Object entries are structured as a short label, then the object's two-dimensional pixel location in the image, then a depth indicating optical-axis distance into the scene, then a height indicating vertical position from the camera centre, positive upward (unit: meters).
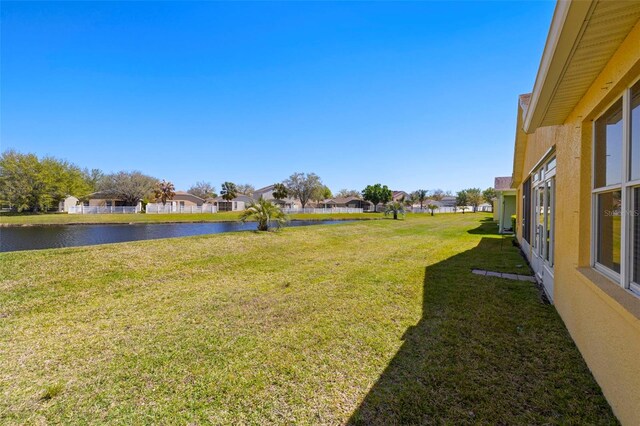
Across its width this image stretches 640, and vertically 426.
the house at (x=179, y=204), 46.38 +1.08
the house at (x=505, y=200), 15.64 +0.62
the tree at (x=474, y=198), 65.31 +2.73
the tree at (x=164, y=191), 50.55 +3.43
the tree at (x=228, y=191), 56.51 +3.85
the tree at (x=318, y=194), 59.41 +3.49
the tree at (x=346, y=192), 96.47 +6.23
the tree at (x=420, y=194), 75.66 +4.16
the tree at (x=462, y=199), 65.31 +2.52
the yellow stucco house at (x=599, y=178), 1.96 +0.32
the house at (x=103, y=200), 49.16 +1.76
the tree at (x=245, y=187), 87.19 +7.04
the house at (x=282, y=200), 61.18 +2.44
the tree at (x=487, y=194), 64.69 +3.76
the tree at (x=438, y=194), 95.75 +5.53
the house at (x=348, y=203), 71.00 +1.62
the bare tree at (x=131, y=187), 47.91 +4.06
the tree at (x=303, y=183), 58.47 +5.59
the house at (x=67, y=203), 44.83 +1.07
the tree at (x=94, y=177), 59.35 +7.11
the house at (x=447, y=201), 90.84 +2.92
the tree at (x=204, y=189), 86.50 +6.51
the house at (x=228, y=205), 58.25 +1.03
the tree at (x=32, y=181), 38.56 +4.12
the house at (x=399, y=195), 78.19 +4.26
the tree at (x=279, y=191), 55.82 +3.68
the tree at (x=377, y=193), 63.81 +3.81
